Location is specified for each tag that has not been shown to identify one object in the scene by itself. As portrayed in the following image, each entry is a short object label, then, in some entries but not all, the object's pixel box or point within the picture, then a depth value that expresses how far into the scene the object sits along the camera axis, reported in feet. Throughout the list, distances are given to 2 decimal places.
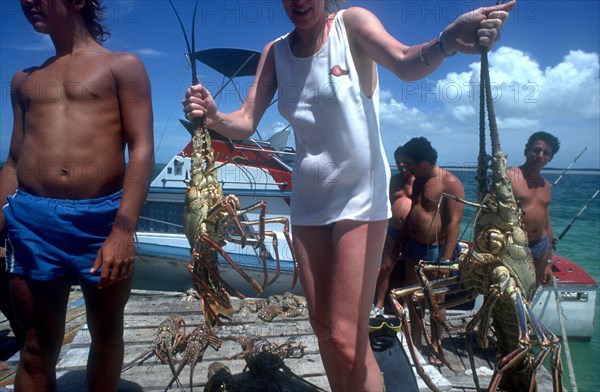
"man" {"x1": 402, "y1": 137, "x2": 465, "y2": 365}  13.94
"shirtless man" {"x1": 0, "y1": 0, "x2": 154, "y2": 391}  6.05
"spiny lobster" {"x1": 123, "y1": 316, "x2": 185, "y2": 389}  9.98
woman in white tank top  5.49
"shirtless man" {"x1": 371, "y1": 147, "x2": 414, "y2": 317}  16.02
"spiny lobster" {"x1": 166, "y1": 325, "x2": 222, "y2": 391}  9.60
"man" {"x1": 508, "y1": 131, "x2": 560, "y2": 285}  14.14
